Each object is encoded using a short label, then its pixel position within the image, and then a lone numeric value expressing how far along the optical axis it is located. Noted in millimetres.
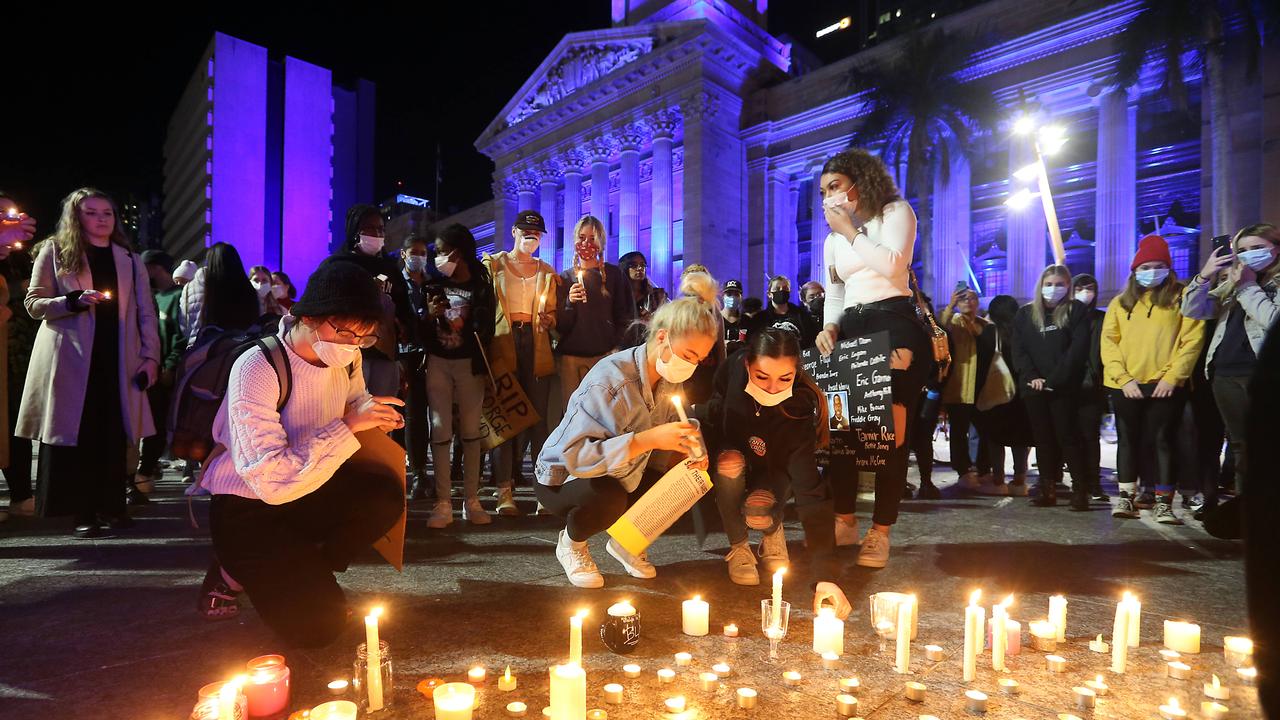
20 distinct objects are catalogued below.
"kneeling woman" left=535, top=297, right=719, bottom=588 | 3064
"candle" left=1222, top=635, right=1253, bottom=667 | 2299
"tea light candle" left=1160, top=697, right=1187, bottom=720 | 1836
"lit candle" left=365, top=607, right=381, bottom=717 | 1921
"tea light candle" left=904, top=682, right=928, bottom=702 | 2004
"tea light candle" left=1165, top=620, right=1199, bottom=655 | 2406
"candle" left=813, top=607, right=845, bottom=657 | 2338
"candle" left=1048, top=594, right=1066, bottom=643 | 2500
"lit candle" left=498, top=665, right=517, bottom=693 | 2070
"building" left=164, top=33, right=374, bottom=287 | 40031
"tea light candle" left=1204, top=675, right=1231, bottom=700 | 2033
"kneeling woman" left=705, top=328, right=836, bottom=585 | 3332
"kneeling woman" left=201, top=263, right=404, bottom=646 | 2320
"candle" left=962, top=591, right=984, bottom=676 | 2146
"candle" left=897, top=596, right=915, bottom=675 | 2221
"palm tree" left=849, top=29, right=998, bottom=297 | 22578
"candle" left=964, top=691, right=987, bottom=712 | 1968
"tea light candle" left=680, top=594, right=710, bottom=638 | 2551
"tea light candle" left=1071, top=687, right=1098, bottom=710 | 1981
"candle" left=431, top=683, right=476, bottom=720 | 1693
